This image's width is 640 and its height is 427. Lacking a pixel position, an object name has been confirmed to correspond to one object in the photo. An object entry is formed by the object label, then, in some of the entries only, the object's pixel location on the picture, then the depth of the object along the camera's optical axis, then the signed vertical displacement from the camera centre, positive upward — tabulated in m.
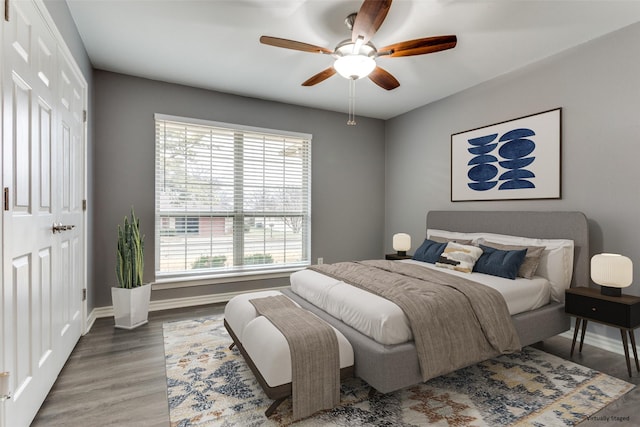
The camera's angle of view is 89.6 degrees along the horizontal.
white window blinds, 3.88 +0.16
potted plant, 3.16 -0.74
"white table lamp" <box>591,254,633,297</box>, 2.39 -0.45
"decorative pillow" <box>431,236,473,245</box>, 3.50 -0.32
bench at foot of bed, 1.76 -0.84
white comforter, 1.97 -0.66
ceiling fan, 2.11 +1.18
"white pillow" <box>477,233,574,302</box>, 2.85 -0.47
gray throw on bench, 1.78 -0.88
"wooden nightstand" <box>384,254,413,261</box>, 4.29 -0.60
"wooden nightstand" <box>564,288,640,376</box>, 2.31 -0.74
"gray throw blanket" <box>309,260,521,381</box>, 1.99 -0.71
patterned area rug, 1.83 -1.18
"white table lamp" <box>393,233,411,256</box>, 4.39 -0.43
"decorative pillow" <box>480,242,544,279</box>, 2.87 -0.44
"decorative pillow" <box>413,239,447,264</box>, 3.53 -0.45
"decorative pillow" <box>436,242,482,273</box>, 3.10 -0.45
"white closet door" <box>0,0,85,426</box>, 1.48 +0.00
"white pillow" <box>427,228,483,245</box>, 3.61 -0.27
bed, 1.88 -0.78
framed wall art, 3.18 +0.58
